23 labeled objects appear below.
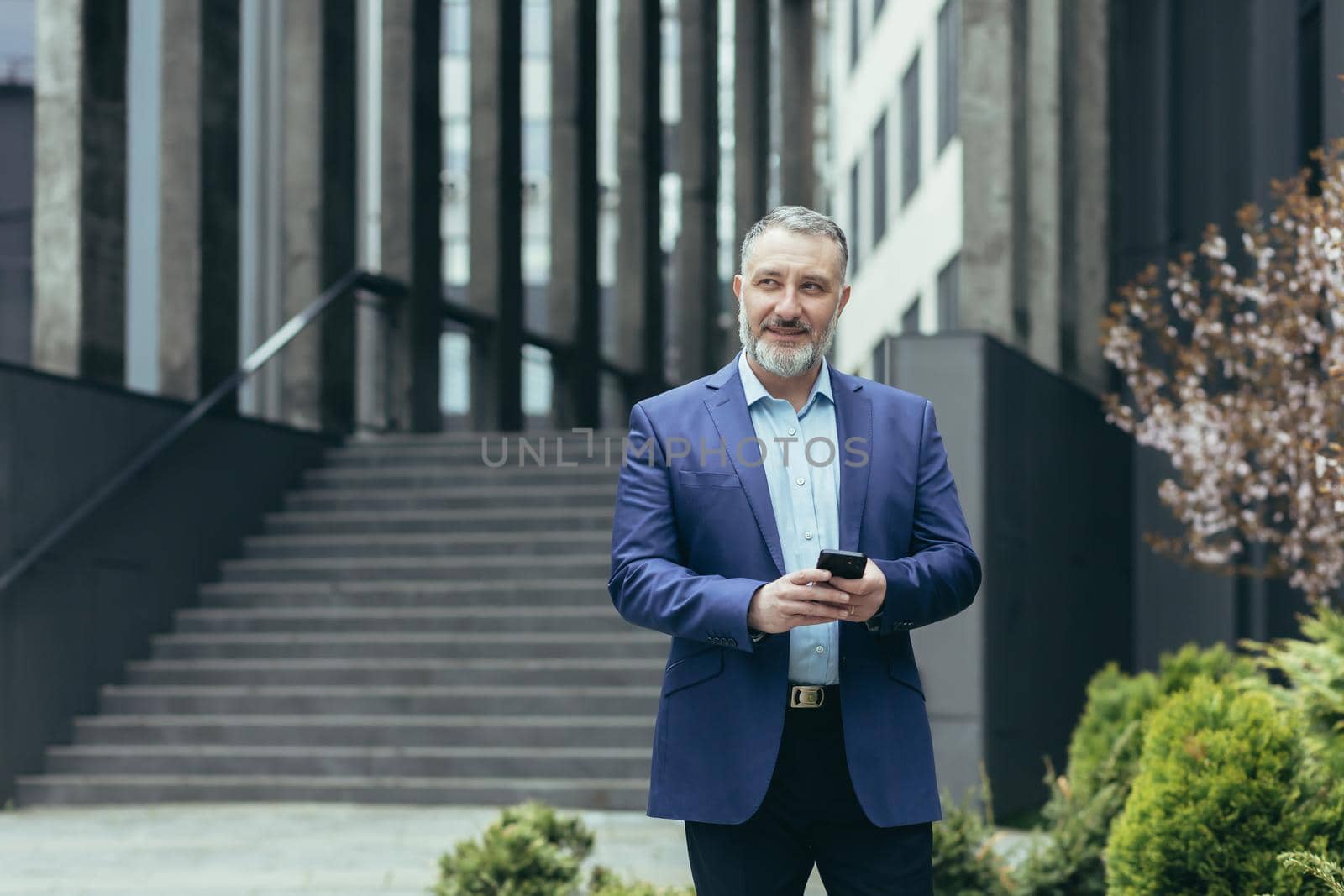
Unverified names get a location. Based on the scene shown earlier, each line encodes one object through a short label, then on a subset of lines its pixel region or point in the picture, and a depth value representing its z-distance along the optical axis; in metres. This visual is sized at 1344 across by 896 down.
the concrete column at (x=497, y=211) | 21.97
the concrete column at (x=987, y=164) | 13.01
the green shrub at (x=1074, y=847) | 6.90
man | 3.57
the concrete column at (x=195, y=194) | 15.05
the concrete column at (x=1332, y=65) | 10.60
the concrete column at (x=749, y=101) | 32.06
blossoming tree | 8.20
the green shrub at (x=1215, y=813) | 5.64
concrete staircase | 11.48
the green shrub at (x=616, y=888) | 6.28
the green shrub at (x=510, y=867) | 6.85
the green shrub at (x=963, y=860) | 6.72
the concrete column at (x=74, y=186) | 12.73
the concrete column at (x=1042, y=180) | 15.57
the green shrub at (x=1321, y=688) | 5.97
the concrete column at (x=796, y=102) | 34.75
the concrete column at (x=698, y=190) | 29.53
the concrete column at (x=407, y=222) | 20.03
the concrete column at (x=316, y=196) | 17.94
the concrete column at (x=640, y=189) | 26.36
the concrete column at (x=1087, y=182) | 16.44
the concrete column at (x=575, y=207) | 24.28
